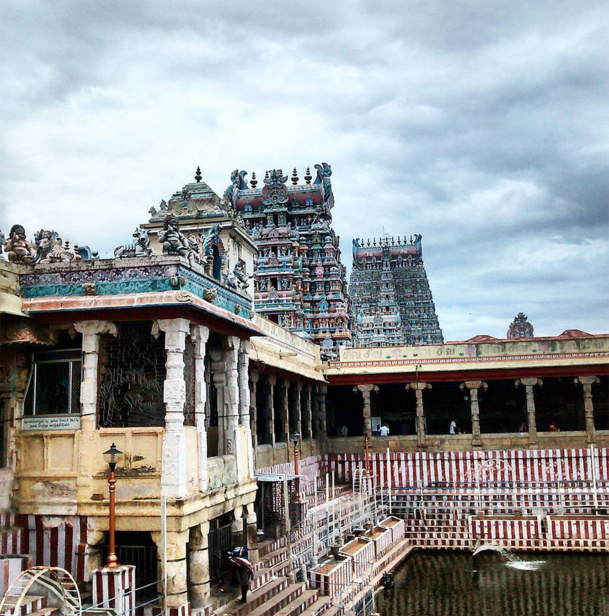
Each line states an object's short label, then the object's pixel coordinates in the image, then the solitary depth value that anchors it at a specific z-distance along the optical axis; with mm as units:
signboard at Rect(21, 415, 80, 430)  11555
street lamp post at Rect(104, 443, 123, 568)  9969
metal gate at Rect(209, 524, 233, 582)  13062
